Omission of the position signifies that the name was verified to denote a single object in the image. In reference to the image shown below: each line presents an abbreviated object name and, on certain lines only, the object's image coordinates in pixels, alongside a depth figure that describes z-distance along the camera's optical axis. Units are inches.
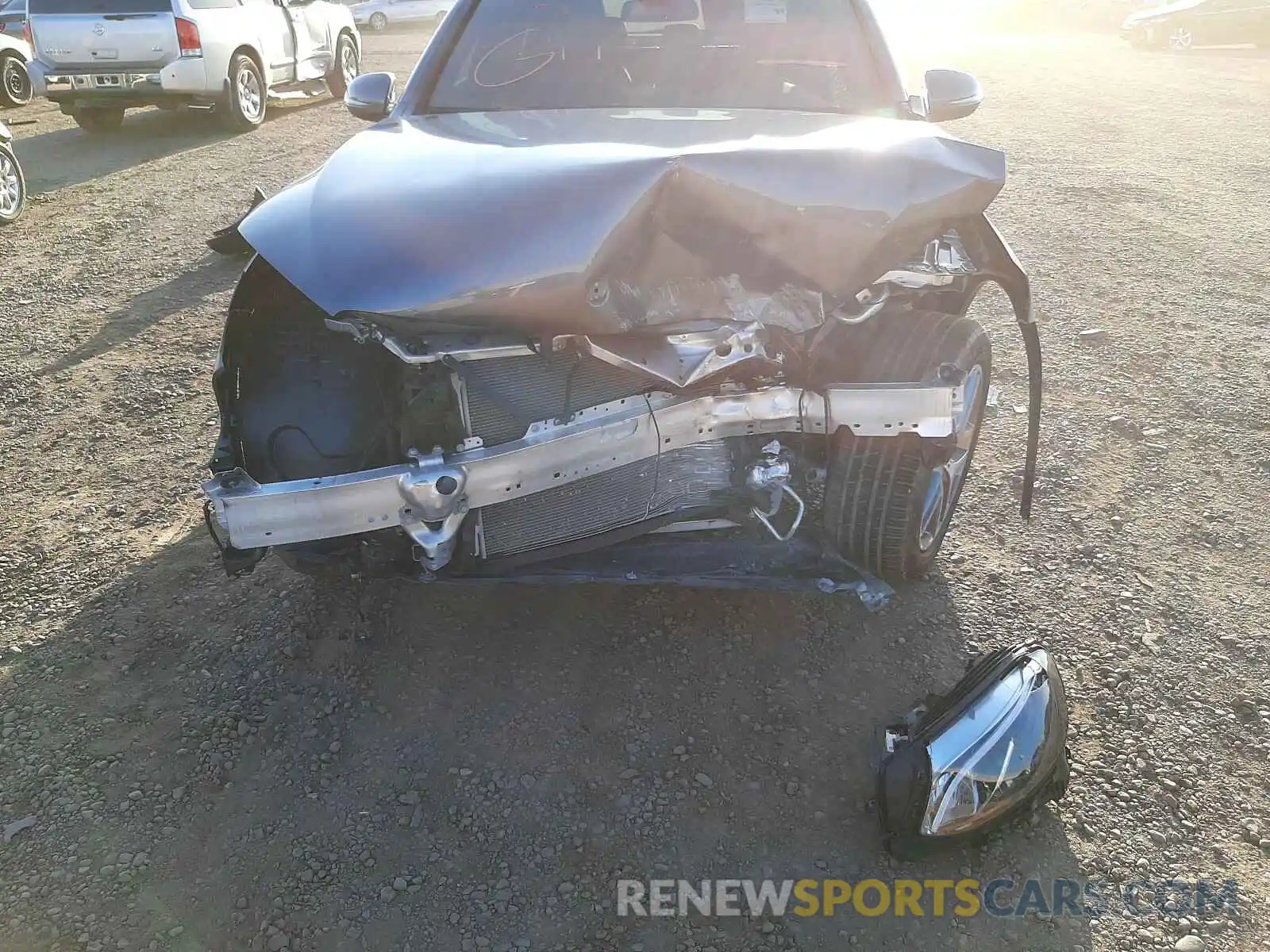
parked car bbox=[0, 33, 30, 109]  431.2
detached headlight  81.5
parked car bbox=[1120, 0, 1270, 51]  633.0
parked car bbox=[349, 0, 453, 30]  877.2
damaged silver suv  83.8
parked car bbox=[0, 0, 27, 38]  493.4
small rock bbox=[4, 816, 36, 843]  86.2
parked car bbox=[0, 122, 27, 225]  262.8
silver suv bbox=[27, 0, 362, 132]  339.0
